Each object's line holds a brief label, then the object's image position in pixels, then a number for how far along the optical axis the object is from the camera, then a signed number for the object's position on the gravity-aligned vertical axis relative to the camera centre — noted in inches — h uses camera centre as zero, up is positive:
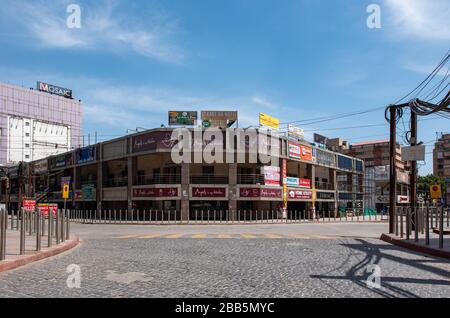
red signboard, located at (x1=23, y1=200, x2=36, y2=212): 1357.3 -57.0
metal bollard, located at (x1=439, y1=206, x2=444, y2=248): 514.1 -52.4
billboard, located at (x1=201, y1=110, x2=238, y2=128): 1868.8 +278.8
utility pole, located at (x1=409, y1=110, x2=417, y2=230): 815.1 +28.8
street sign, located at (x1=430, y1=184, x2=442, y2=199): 1211.9 -18.5
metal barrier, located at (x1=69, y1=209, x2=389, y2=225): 1523.1 -121.5
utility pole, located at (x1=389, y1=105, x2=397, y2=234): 831.7 +37.9
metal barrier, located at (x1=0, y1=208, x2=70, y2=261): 384.8 -52.1
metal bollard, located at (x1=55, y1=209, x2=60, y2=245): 561.9 -53.1
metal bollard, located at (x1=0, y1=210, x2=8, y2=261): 381.1 -41.7
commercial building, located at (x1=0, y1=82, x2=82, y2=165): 4210.1 +584.1
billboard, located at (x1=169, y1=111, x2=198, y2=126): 1846.7 +275.2
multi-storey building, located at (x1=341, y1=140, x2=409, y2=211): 3127.5 -19.6
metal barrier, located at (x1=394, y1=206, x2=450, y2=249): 538.9 -59.1
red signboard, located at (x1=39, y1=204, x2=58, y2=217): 1262.3 -61.8
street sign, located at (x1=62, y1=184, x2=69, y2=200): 1450.0 -20.5
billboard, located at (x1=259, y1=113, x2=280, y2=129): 1904.5 +276.3
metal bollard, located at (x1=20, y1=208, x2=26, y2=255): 434.0 -53.8
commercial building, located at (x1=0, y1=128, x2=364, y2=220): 1637.6 +28.6
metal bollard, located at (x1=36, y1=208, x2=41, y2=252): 471.8 -57.1
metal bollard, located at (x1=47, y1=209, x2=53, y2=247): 523.7 -51.1
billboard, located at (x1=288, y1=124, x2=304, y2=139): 2025.1 +244.1
